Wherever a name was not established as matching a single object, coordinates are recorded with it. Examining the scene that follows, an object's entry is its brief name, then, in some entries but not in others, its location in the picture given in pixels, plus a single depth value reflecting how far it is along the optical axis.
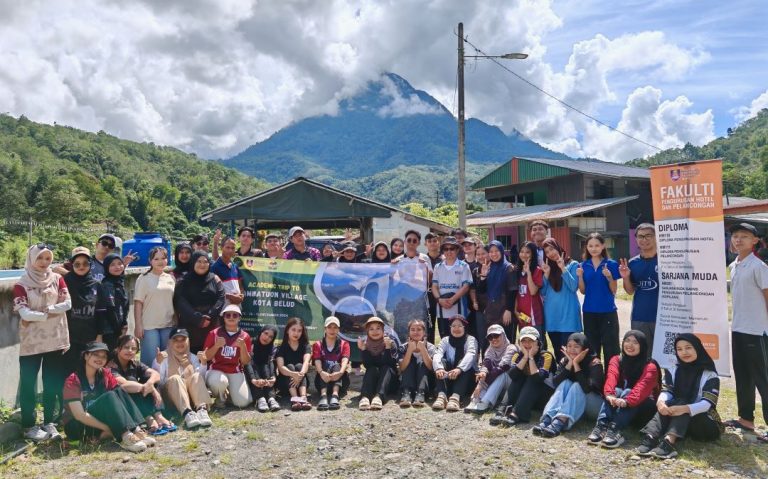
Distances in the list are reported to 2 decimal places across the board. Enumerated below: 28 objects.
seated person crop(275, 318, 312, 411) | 6.12
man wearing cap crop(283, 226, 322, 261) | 7.68
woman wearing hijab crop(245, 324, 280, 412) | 5.93
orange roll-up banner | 5.00
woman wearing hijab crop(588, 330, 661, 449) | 4.77
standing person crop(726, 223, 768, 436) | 4.73
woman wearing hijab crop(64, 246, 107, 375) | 5.24
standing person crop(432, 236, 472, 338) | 6.70
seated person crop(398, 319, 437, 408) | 6.13
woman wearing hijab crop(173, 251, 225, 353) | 6.07
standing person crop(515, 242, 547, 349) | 6.14
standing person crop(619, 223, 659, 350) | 5.46
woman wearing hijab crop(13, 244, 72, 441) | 4.86
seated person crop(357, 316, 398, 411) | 6.12
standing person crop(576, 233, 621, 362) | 5.63
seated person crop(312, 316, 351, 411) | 6.15
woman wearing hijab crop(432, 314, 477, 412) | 5.91
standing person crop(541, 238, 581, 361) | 5.87
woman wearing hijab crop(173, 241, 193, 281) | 6.36
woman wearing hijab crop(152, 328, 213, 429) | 5.49
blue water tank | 14.39
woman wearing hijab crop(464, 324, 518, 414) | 5.71
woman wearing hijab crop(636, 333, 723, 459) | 4.45
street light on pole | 12.41
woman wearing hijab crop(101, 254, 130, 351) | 5.53
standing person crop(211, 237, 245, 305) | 6.80
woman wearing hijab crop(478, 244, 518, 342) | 6.38
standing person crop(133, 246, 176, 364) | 5.89
